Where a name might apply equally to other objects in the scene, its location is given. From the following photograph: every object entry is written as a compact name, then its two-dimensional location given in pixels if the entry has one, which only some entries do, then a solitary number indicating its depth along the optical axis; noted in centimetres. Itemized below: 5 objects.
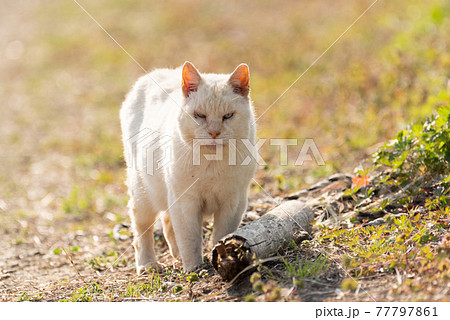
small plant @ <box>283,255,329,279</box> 347
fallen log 356
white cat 403
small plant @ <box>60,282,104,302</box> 379
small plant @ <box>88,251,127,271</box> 500
